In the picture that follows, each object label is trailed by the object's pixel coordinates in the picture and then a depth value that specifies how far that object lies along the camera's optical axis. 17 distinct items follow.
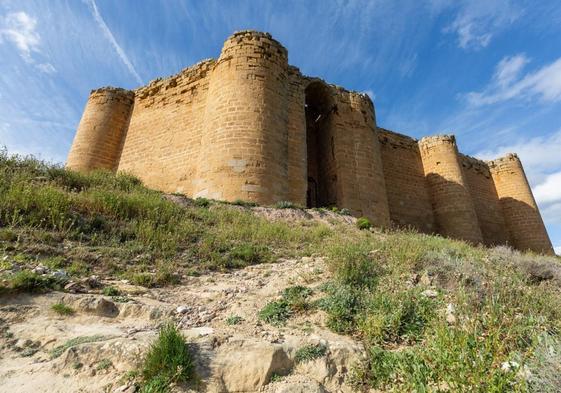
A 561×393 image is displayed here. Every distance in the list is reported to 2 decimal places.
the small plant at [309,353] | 2.33
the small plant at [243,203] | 8.43
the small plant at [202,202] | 7.84
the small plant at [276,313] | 2.90
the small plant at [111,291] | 3.34
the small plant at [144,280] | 3.80
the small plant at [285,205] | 8.60
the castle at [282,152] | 9.95
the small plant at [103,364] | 2.17
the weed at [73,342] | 2.31
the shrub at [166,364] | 1.98
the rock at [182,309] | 3.09
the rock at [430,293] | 3.15
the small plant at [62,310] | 2.86
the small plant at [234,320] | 2.86
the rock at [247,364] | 2.12
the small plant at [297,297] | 3.12
